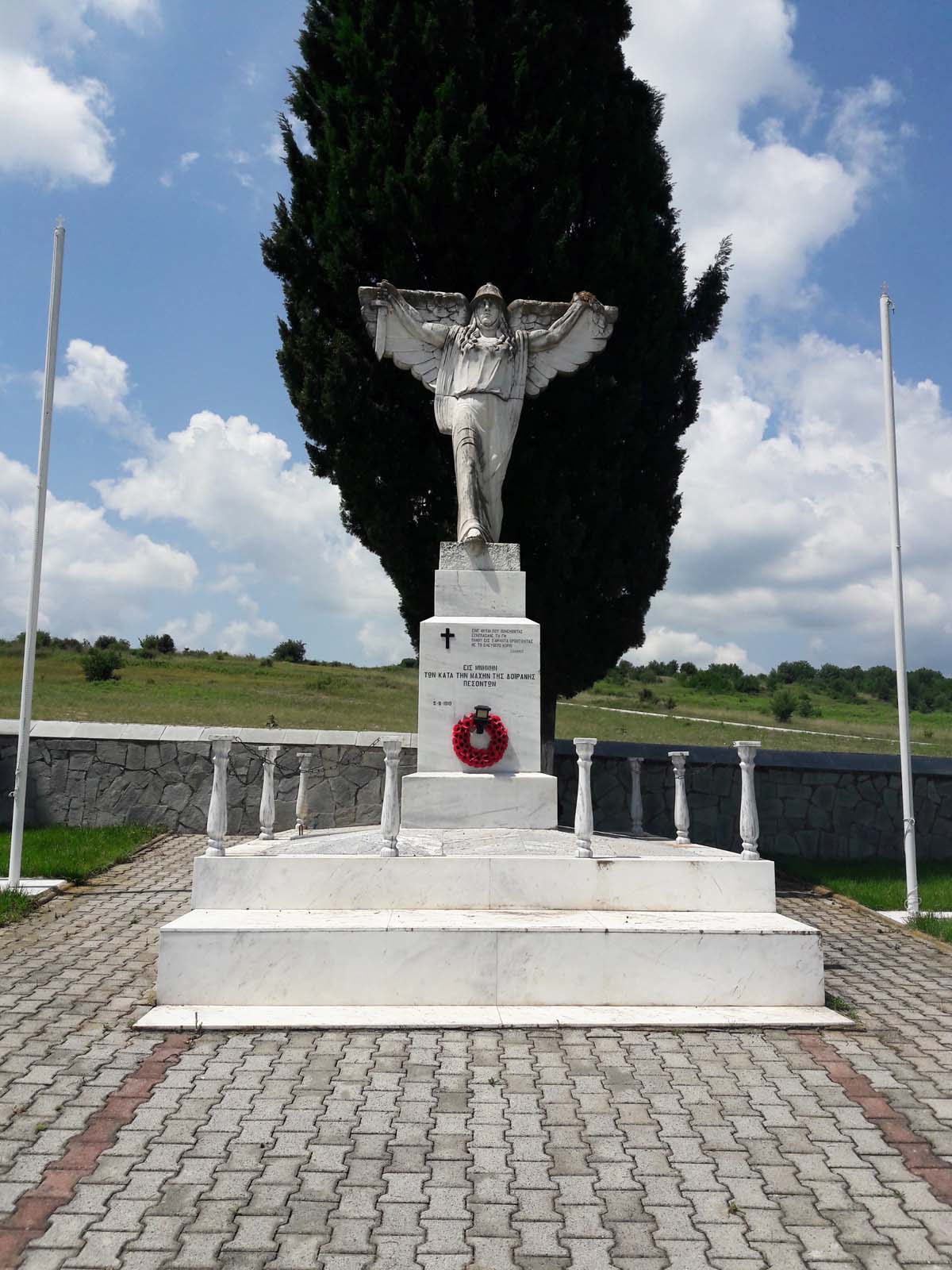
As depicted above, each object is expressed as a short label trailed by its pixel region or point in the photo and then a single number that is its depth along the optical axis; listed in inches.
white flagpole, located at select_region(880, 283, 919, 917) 328.5
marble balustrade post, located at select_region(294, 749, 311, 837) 297.0
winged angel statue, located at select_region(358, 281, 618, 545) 320.2
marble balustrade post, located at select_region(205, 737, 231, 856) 233.8
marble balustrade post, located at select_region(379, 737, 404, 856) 232.1
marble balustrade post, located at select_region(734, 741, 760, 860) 237.1
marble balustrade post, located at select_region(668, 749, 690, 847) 268.1
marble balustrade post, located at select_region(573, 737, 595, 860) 235.9
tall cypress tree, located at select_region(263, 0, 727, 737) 393.1
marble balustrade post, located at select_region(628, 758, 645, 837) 322.3
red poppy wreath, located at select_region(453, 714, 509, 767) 286.5
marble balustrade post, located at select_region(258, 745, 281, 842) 278.4
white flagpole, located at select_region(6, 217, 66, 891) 325.1
